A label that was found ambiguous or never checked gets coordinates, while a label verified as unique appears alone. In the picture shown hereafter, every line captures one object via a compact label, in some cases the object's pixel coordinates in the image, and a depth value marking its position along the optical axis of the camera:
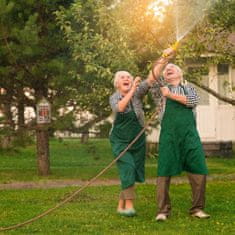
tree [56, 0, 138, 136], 12.41
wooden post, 15.27
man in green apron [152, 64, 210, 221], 8.80
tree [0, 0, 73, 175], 13.95
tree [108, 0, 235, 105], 12.54
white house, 23.28
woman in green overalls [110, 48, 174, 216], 9.20
